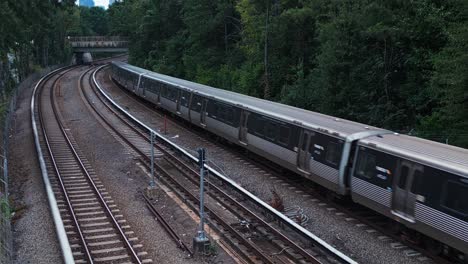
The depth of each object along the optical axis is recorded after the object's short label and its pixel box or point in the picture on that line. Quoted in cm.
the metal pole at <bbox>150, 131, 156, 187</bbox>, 1693
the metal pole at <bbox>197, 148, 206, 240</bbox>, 1211
